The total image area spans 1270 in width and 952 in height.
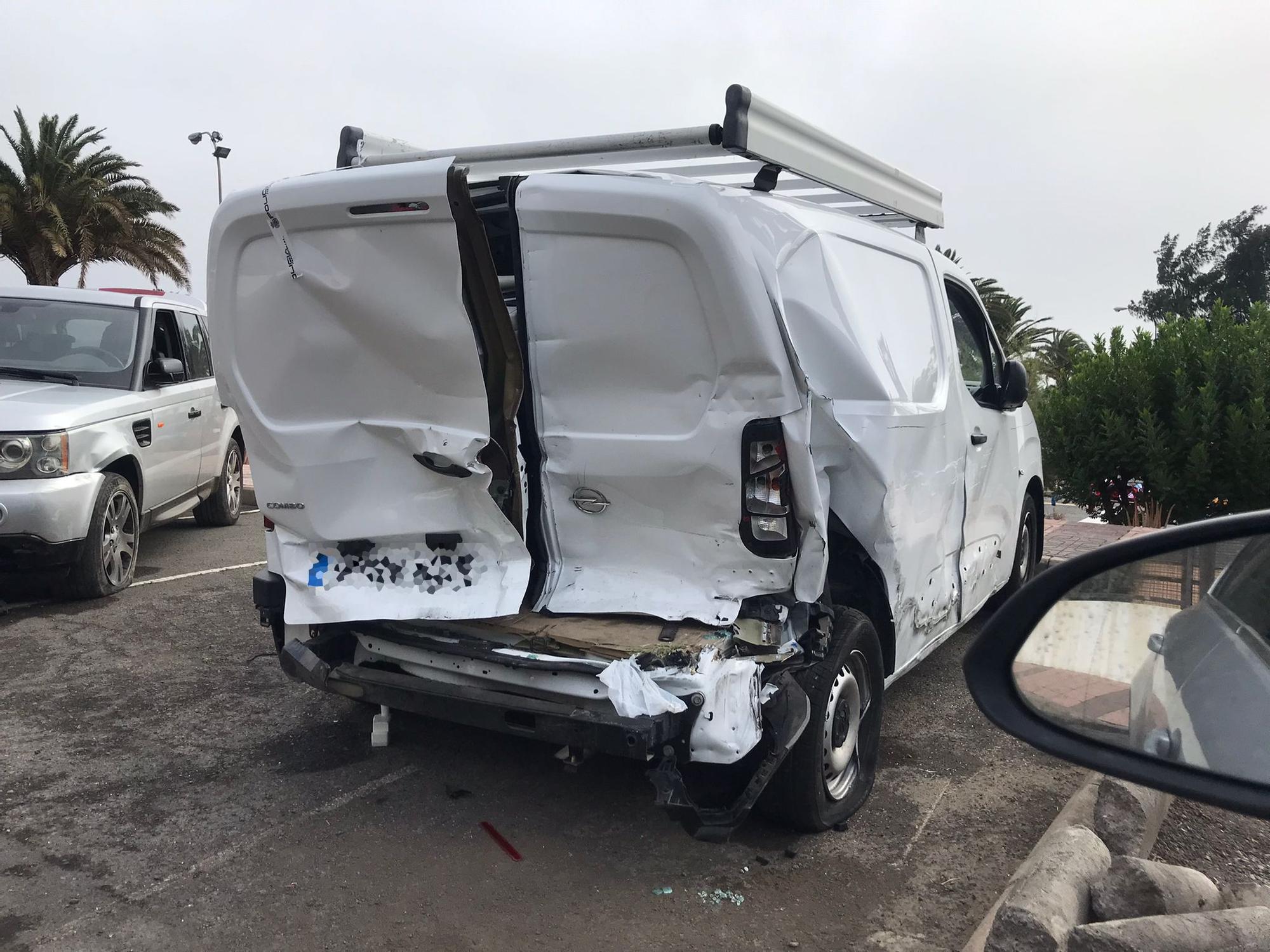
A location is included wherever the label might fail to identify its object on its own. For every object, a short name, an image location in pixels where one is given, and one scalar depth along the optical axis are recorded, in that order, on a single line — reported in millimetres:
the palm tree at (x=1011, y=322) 35906
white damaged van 3271
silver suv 6223
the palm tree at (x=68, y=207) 24641
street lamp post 26453
